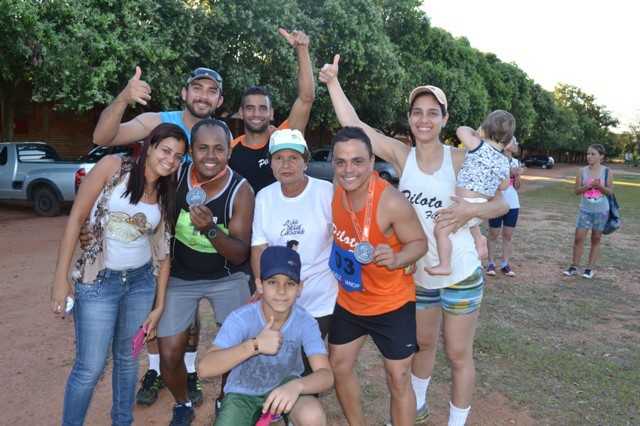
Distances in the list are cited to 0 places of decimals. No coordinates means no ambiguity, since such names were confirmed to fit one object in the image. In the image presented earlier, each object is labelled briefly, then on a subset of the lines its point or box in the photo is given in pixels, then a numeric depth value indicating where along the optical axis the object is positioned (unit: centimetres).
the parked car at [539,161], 6288
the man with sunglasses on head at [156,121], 314
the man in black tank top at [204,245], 313
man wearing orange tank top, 293
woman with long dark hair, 288
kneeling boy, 259
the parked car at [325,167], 2055
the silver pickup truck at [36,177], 1234
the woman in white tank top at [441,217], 314
